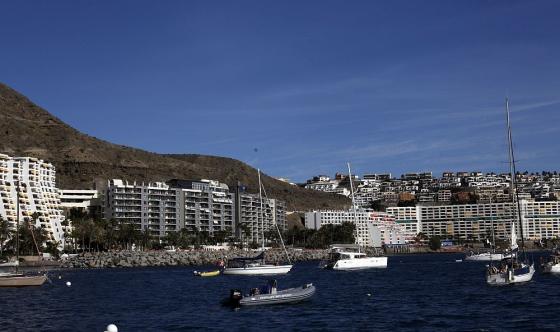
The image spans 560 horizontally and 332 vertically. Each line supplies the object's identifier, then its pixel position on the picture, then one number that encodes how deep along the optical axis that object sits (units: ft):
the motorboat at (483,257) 551.39
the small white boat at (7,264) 415.95
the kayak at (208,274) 346.33
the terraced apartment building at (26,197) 585.63
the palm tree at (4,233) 505.25
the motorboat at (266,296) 174.29
